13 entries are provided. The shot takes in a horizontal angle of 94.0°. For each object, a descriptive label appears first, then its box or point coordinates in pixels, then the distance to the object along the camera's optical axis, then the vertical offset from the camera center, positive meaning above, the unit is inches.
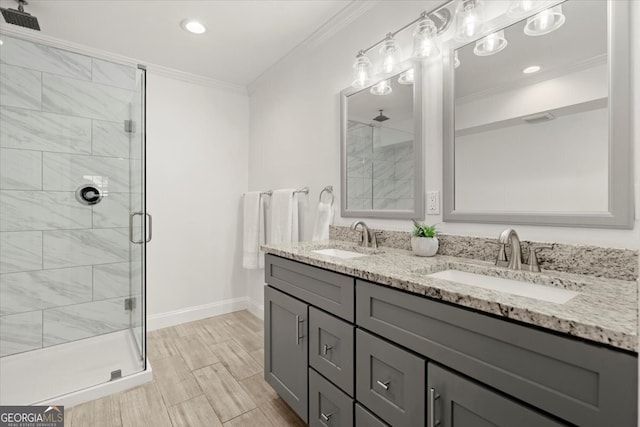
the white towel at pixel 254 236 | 110.0 -9.0
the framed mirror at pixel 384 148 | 61.5 +14.9
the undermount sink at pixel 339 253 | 67.3 -9.5
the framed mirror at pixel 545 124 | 38.5 +13.5
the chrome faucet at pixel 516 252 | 43.1 -5.8
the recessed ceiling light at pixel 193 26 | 81.2 +51.6
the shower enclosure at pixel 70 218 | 79.9 -2.0
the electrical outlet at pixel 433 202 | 58.3 +2.0
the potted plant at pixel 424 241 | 53.7 -5.2
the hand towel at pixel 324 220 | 81.0 -2.2
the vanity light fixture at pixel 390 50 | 55.8 +34.8
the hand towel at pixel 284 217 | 94.2 -1.7
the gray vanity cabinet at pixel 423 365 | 23.7 -16.4
